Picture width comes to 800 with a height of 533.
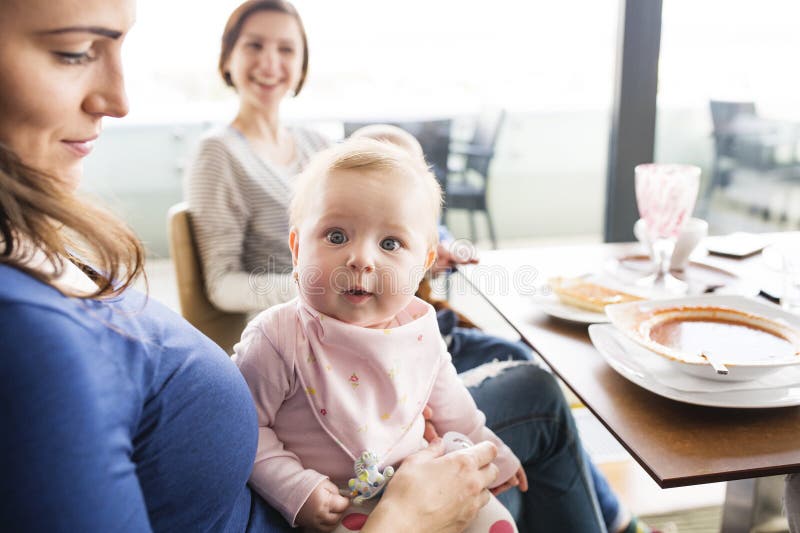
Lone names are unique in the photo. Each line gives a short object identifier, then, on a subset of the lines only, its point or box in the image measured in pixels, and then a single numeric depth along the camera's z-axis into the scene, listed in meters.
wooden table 0.81
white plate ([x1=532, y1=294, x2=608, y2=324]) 1.21
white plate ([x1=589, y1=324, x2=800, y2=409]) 0.90
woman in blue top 0.55
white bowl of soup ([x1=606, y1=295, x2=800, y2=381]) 0.92
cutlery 0.89
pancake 1.25
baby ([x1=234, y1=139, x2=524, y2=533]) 0.96
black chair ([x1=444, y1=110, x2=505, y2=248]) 3.52
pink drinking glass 1.44
